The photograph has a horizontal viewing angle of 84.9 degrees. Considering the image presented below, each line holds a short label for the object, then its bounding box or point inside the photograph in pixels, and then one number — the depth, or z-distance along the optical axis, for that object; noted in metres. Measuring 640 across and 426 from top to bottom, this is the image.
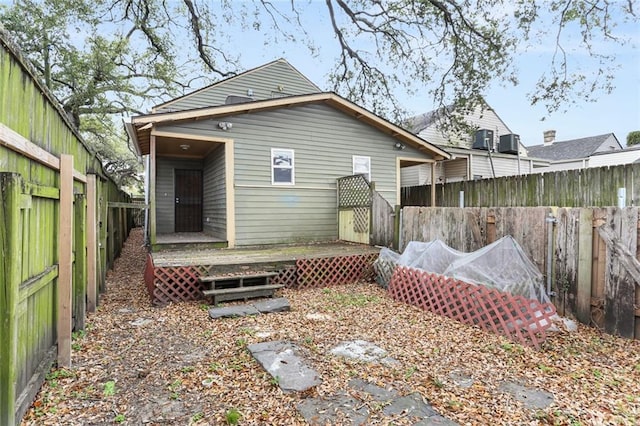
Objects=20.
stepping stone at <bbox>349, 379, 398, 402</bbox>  2.68
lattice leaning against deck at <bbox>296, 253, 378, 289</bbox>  6.65
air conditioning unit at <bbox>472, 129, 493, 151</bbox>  16.58
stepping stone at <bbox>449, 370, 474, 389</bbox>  2.89
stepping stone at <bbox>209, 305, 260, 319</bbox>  4.79
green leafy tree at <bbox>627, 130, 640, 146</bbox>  28.38
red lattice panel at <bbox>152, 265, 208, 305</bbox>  5.46
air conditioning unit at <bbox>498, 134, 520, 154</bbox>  17.09
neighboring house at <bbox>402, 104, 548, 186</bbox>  15.84
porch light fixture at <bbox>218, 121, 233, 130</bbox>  7.98
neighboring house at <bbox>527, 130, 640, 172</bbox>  20.03
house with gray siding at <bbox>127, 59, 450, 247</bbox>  8.08
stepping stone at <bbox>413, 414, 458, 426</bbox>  2.33
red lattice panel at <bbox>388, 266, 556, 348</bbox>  3.82
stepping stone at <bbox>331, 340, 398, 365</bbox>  3.36
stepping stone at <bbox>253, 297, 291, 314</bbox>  5.05
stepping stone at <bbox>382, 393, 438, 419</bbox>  2.46
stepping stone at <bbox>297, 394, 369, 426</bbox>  2.37
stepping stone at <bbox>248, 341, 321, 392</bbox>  2.86
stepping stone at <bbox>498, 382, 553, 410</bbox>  2.59
